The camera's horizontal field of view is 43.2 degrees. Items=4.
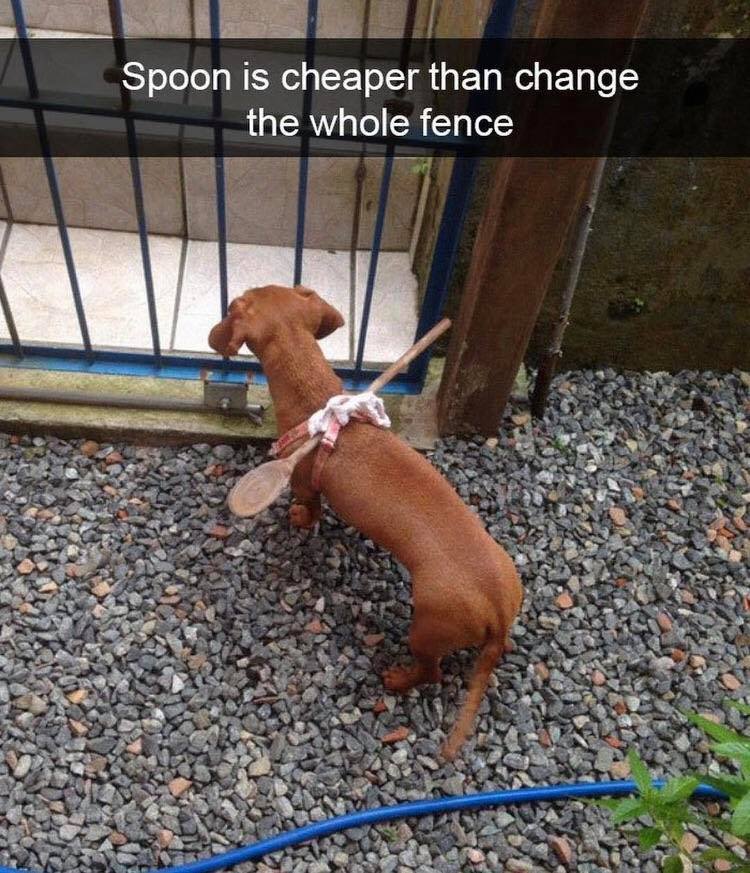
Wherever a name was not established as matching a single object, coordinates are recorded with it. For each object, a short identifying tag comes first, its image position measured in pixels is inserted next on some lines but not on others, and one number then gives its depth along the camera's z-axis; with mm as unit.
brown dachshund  2346
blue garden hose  2328
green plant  1876
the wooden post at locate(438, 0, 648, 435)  2225
